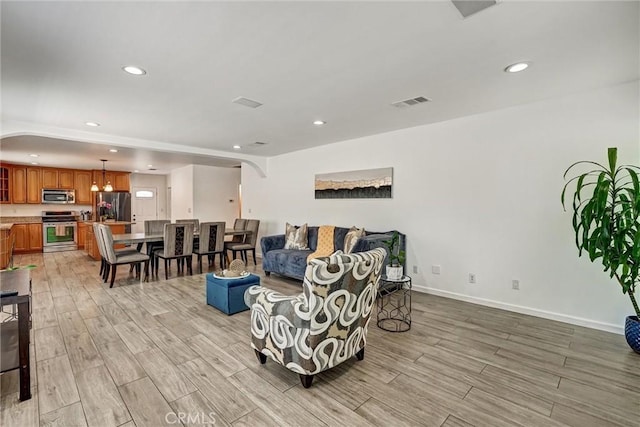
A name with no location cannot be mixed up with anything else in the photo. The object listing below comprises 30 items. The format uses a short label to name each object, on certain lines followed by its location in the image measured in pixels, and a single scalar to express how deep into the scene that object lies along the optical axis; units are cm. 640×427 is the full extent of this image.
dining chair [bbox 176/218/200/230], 562
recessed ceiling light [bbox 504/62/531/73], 253
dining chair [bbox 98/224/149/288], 459
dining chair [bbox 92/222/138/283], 492
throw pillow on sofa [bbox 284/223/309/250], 545
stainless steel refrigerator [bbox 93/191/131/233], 884
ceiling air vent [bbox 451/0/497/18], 173
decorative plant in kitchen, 864
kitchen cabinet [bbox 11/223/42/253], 782
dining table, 488
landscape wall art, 493
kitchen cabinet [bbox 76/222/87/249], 780
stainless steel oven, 812
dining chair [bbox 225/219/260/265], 619
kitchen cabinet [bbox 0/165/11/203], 776
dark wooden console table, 191
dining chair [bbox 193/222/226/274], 551
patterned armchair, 195
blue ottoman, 353
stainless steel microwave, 835
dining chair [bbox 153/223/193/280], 512
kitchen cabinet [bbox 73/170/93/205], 892
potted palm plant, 253
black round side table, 320
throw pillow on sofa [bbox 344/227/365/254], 424
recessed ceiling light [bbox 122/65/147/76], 252
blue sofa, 414
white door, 1005
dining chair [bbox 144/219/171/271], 569
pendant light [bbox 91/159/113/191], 768
